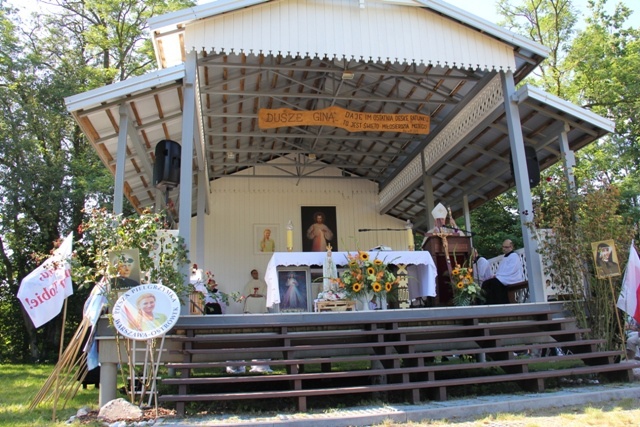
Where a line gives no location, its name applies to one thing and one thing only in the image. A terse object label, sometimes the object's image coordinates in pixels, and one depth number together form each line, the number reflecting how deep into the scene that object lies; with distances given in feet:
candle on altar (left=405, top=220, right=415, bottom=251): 32.96
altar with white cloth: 27.40
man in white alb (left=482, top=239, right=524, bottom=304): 29.12
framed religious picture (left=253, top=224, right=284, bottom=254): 51.34
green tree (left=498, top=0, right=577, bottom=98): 73.97
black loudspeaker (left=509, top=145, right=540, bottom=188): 29.76
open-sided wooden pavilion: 23.40
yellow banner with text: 33.91
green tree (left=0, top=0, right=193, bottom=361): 54.03
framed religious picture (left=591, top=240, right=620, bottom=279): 22.60
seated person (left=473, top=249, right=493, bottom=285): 32.09
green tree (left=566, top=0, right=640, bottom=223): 64.69
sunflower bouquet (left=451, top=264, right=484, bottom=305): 26.35
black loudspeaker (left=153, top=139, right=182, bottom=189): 27.45
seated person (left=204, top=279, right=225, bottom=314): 33.07
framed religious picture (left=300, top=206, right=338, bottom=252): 52.39
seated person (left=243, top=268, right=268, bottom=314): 47.29
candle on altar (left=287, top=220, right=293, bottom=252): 30.96
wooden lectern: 30.09
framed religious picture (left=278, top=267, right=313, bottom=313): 30.71
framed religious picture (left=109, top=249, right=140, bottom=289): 19.51
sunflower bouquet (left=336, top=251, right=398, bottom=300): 24.64
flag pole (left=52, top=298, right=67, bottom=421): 17.64
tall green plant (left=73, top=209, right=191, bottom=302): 19.74
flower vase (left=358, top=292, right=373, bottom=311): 25.05
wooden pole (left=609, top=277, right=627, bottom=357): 22.82
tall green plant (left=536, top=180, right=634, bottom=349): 23.43
